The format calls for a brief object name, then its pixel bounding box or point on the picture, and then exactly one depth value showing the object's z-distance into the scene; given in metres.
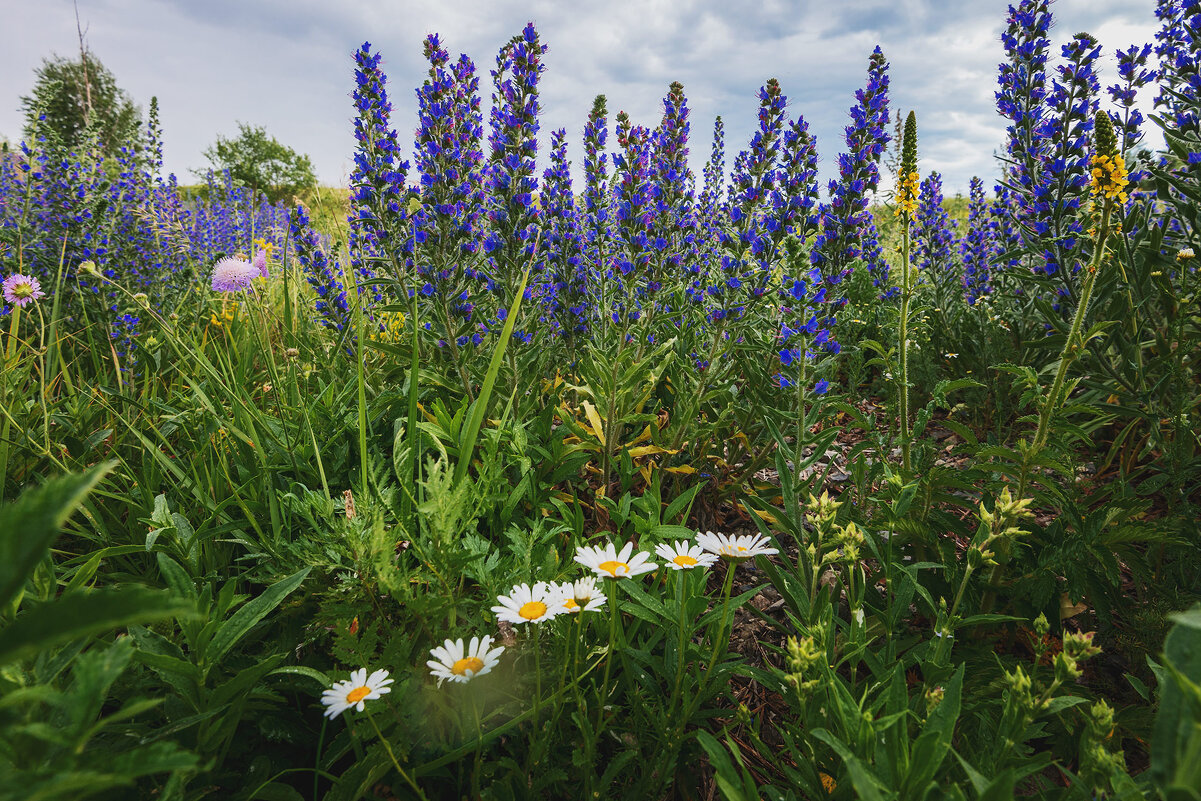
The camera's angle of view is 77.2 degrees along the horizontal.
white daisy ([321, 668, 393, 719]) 0.34
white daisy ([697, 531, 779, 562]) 0.39
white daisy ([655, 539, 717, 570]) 0.40
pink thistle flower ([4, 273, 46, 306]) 0.66
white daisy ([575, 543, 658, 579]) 0.38
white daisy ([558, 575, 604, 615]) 0.36
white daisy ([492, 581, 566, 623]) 0.37
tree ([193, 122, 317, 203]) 16.72
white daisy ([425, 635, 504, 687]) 0.36
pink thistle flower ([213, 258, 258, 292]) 0.78
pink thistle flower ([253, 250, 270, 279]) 0.92
